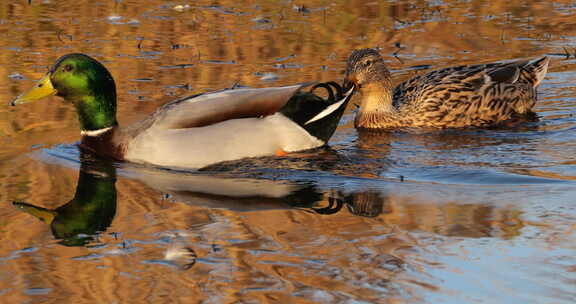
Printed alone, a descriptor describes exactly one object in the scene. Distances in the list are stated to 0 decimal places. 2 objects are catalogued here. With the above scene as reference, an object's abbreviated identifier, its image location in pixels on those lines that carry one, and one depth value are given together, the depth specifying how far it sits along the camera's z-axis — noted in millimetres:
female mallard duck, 18391
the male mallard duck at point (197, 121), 15477
